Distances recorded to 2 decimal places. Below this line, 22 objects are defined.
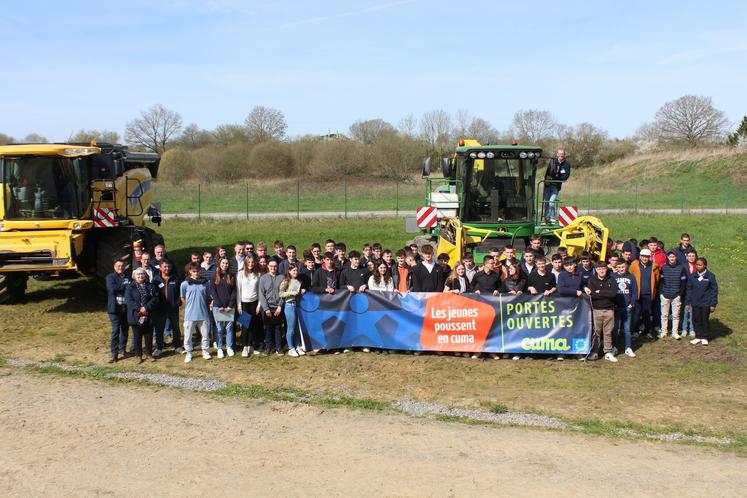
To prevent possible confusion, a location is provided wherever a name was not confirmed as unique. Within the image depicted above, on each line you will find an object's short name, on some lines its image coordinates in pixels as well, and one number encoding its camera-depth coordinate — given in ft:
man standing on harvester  50.19
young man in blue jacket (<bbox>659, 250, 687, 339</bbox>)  39.09
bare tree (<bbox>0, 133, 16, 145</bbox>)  242.68
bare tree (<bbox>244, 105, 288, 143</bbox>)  245.86
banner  35.88
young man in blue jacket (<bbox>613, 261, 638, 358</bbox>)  36.40
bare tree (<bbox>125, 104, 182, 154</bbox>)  243.19
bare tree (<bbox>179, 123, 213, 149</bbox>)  252.42
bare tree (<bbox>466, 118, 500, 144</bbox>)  219.49
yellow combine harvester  45.27
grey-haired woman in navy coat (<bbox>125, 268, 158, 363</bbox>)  35.17
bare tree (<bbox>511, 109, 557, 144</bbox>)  218.18
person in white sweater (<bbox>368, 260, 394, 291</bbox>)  37.93
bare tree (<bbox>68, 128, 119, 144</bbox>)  204.89
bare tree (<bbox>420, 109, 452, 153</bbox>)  209.16
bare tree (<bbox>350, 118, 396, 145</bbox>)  243.81
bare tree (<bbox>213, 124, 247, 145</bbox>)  244.22
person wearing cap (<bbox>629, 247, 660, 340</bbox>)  38.73
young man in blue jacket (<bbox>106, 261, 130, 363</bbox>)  35.40
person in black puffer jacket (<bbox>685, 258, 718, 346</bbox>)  38.24
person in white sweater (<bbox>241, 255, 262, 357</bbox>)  36.52
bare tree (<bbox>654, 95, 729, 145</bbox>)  224.33
